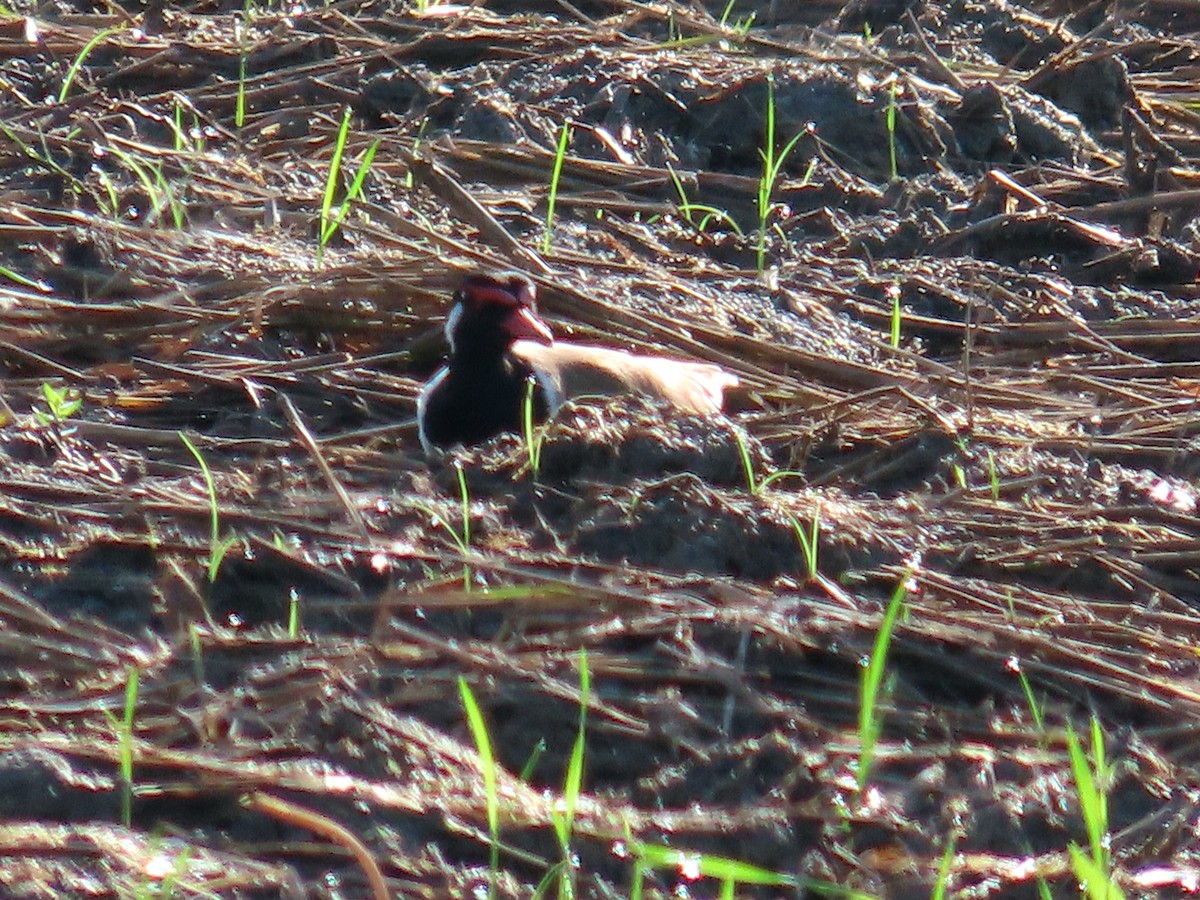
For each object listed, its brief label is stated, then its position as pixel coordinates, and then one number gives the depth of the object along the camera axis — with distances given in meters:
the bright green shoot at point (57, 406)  7.18
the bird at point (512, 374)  7.18
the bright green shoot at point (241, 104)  10.27
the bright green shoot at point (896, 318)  8.39
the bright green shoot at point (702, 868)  4.37
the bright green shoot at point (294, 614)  5.73
